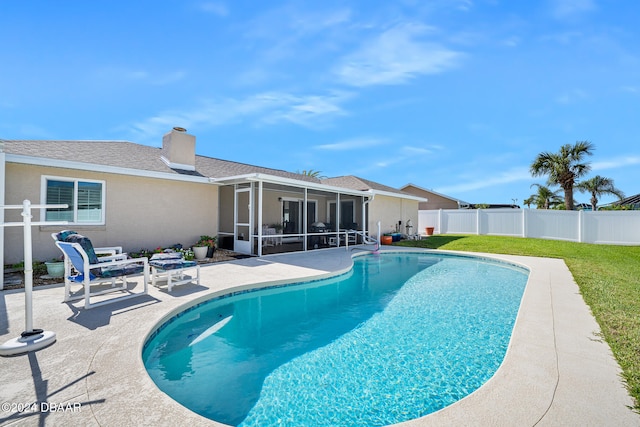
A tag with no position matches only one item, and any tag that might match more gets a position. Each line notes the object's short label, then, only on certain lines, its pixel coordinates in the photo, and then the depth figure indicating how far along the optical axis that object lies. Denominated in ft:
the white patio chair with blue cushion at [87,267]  15.71
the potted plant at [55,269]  22.59
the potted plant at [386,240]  54.90
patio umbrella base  10.57
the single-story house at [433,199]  90.33
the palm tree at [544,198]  106.01
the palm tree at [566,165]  66.08
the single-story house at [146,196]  25.38
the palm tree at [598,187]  84.02
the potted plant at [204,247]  32.78
